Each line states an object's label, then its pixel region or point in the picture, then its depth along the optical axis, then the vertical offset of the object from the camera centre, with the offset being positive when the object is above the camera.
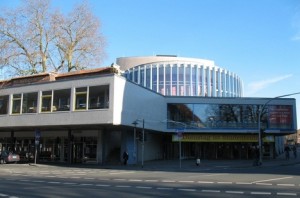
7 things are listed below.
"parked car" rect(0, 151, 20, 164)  40.75 -1.40
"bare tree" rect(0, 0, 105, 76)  46.78 +12.53
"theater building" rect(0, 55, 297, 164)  36.00 +2.65
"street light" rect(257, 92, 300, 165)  36.64 -0.90
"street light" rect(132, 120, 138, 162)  38.03 -0.02
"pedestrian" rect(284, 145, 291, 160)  46.00 -0.46
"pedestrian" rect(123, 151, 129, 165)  37.03 -1.16
